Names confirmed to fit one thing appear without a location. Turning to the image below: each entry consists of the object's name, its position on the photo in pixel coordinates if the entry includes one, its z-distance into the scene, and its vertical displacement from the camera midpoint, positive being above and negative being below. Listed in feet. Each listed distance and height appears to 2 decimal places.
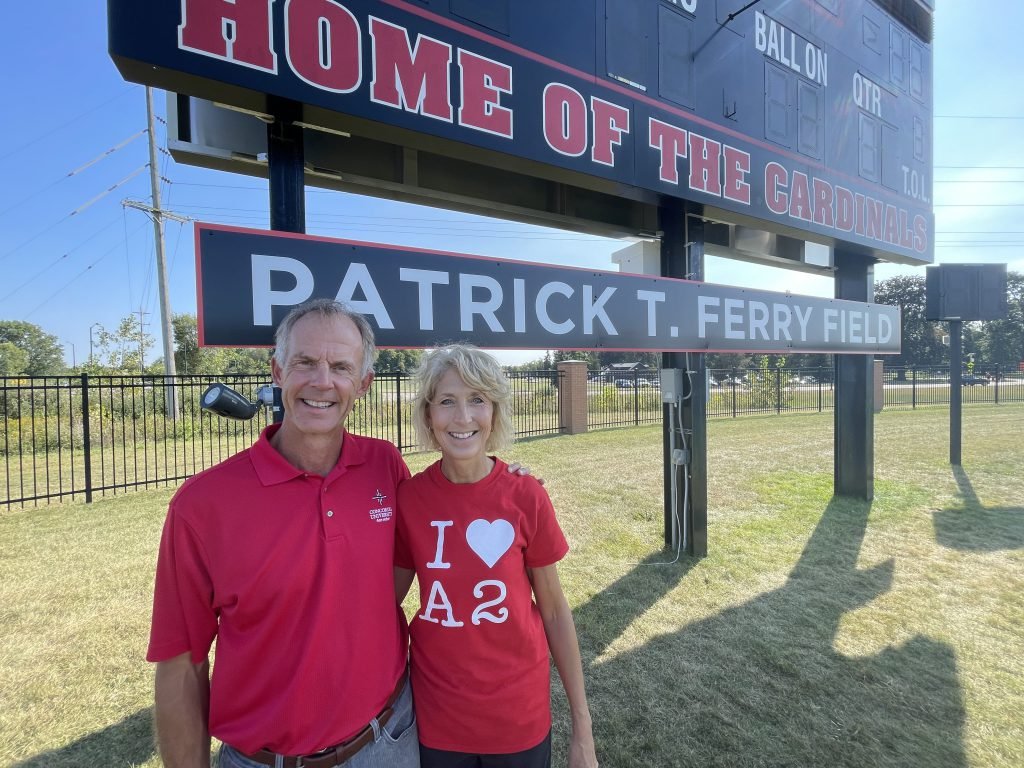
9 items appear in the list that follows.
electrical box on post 15.08 -0.49
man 4.03 -1.96
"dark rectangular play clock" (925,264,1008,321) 32.94 +4.97
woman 4.79 -2.28
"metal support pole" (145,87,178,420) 57.82 +13.27
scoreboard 6.93 +5.61
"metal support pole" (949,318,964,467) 29.58 -1.61
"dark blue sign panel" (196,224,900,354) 6.79 +1.34
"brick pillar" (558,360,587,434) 43.88 -2.32
